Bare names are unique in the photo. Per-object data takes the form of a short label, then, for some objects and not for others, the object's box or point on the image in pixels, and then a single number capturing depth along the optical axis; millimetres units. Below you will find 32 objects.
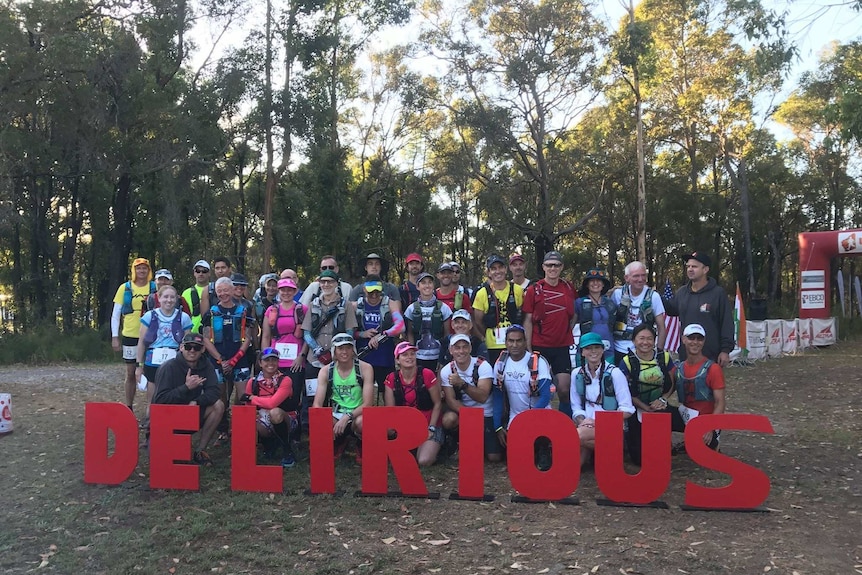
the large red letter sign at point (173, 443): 5102
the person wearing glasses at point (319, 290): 6301
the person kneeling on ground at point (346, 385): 5586
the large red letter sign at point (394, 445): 4867
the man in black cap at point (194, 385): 5582
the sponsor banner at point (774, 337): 15773
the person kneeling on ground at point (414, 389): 5691
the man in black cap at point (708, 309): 5715
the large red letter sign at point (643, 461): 4617
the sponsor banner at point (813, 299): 18938
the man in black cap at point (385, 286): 6230
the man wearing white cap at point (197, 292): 6430
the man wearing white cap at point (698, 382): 5543
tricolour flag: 14078
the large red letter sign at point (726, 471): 4562
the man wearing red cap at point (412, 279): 6711
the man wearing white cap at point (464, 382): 5715
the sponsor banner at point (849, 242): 19016
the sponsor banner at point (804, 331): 17281
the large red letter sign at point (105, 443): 5172
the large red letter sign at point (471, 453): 4812
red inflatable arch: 18984
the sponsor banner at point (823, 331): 17969
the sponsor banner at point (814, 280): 19109
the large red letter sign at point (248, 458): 5043
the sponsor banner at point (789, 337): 16281
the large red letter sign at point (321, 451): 4961
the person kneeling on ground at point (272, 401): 5711
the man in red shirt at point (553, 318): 6047
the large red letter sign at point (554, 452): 4703
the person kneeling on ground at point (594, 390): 5273
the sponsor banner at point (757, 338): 15172
